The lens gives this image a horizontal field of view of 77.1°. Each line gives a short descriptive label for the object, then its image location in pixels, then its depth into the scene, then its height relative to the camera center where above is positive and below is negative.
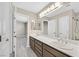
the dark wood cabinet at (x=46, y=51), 0.99 -0.59
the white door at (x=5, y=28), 0.91 +0.01
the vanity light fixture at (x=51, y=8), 1.55 +0.74
